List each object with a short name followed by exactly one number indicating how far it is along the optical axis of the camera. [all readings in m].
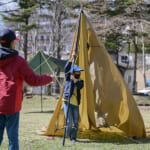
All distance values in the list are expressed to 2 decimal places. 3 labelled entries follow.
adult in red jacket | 5.24
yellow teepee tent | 9.52
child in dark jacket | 8.90
